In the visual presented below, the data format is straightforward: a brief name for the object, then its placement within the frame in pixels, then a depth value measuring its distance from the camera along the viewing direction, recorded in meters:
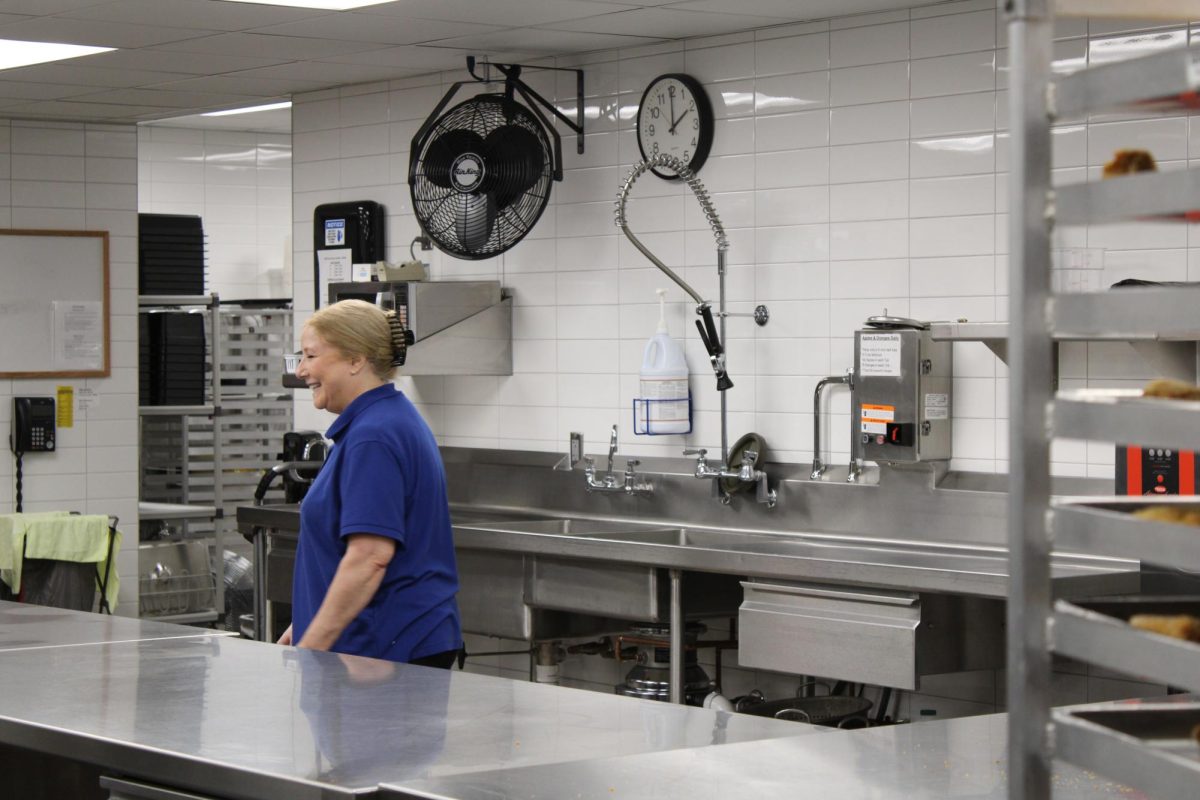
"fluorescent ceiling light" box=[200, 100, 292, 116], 8.36
